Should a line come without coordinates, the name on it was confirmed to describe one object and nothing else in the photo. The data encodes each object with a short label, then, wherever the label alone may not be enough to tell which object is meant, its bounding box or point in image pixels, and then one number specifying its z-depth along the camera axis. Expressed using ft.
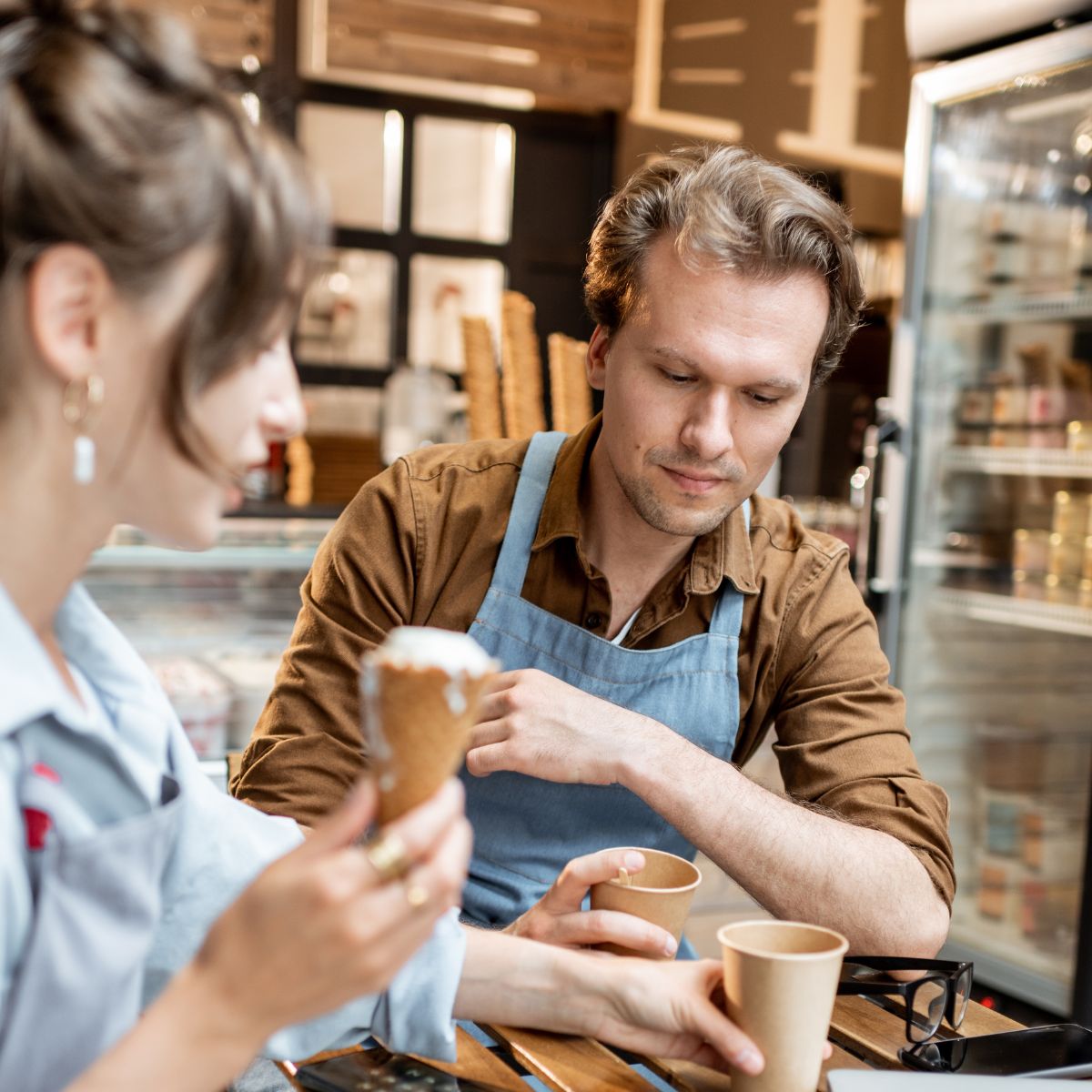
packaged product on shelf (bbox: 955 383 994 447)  11.41
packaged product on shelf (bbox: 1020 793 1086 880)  11.10
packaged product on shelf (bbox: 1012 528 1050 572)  11.05
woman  2.11
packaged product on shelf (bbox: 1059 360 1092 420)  10.62
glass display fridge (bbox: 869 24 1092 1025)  10.68
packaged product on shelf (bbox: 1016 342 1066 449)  10.80
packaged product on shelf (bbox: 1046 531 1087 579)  10.73
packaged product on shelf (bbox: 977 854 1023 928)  11.24
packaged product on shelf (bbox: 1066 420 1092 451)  10.45
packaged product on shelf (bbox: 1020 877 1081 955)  10.80
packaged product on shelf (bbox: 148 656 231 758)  7.44
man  4.92
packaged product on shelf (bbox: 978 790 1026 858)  11.47
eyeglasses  3.56
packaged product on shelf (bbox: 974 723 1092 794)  11.24
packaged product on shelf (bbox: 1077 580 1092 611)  10.61
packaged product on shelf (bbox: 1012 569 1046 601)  11.04
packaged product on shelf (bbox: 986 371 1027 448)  11.09
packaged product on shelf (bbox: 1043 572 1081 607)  10.80
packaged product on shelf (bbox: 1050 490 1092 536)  10.67
